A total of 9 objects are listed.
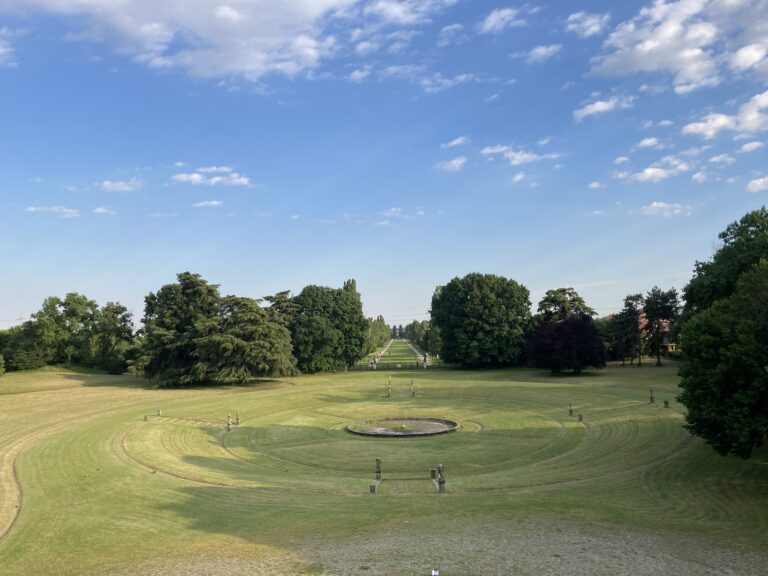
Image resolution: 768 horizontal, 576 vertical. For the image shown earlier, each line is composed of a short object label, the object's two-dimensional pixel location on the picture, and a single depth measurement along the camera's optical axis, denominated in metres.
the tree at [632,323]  72.88
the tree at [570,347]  65.75
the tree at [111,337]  78.44
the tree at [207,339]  61.97
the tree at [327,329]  74.62
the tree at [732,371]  18.77
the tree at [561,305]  75.62
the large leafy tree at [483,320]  74.69
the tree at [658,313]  71.62
